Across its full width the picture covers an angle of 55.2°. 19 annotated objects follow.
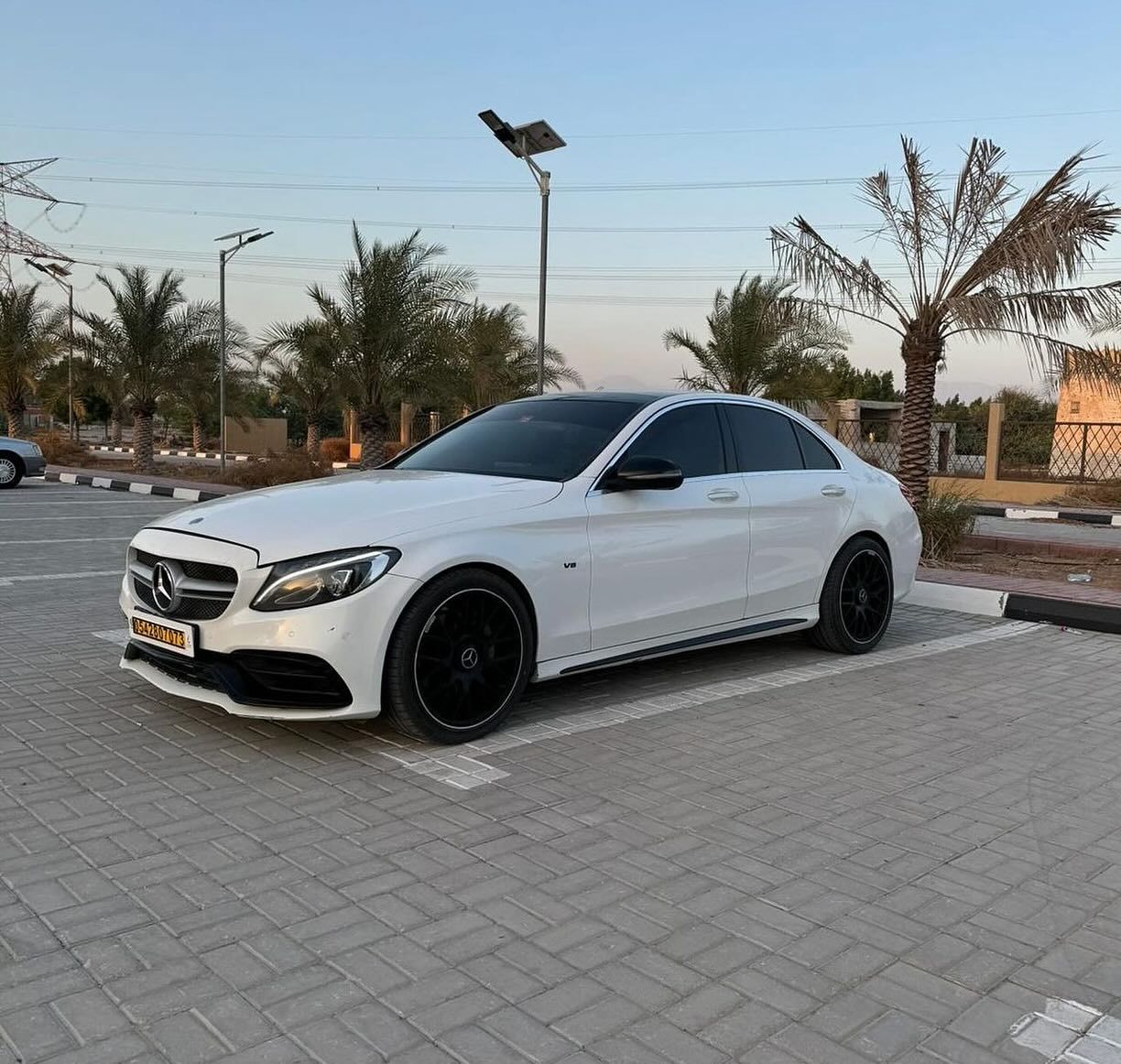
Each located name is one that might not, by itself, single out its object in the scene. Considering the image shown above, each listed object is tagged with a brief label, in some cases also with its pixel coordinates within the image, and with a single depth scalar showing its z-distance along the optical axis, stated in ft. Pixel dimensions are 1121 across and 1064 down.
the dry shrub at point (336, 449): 130.99
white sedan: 14.39
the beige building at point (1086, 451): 69.31
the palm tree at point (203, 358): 91.04
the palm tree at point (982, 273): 36.91
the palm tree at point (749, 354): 75.82
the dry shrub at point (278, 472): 70.79
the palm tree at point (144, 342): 87.15
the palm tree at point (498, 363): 93.20
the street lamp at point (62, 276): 126.00
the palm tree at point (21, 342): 108.99
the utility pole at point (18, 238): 190.49
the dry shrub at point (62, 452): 101.91
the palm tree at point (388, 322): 68.95
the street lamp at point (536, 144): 45.65
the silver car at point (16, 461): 67.29
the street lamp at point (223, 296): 84.79
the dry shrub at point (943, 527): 38.06
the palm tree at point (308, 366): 74.43
